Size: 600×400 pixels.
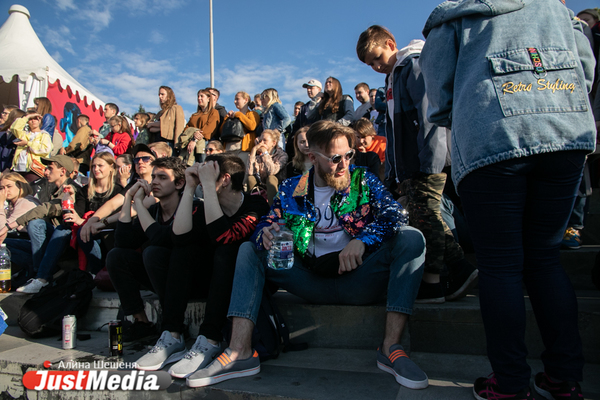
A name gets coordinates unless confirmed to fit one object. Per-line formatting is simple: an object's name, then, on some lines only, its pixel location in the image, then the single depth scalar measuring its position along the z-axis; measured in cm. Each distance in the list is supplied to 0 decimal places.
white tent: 1084
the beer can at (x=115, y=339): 271
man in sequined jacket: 222
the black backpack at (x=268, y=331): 242
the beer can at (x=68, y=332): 303
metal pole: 1317
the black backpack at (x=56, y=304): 338
